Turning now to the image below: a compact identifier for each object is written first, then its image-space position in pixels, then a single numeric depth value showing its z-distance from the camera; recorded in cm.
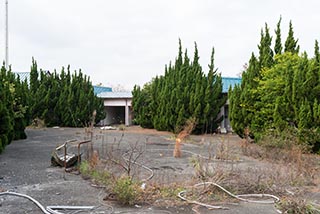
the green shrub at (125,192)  523
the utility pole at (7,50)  2523
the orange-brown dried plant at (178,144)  1067
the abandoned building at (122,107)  2202
